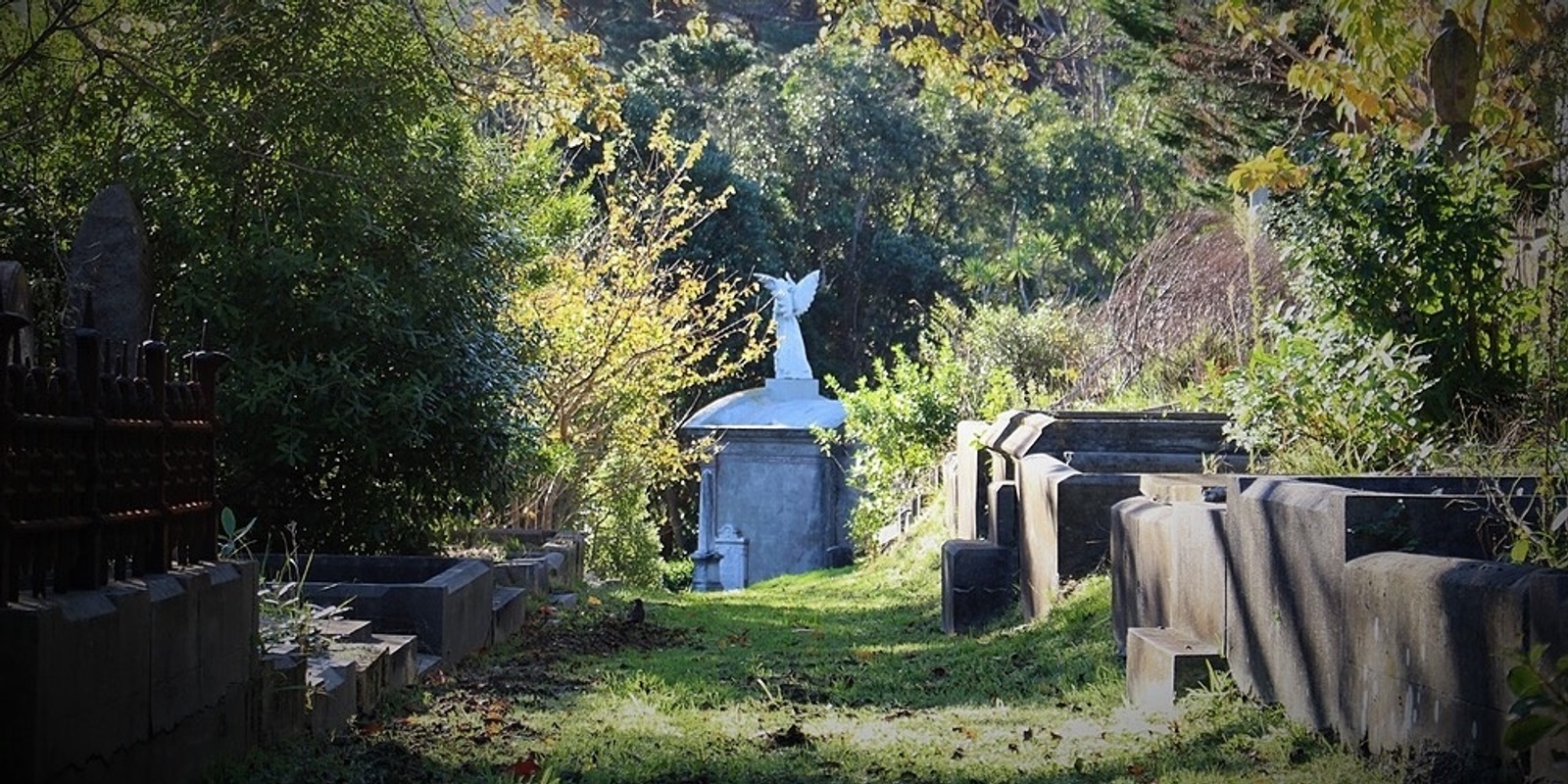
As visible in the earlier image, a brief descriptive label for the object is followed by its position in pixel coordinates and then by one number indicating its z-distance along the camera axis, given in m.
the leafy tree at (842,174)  38.66
